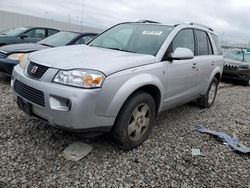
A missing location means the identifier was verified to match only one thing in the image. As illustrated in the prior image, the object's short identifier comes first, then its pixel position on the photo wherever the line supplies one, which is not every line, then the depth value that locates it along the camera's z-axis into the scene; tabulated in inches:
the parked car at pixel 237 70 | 284.9
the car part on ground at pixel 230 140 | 106.7
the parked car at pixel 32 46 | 155.6
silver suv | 76.5
